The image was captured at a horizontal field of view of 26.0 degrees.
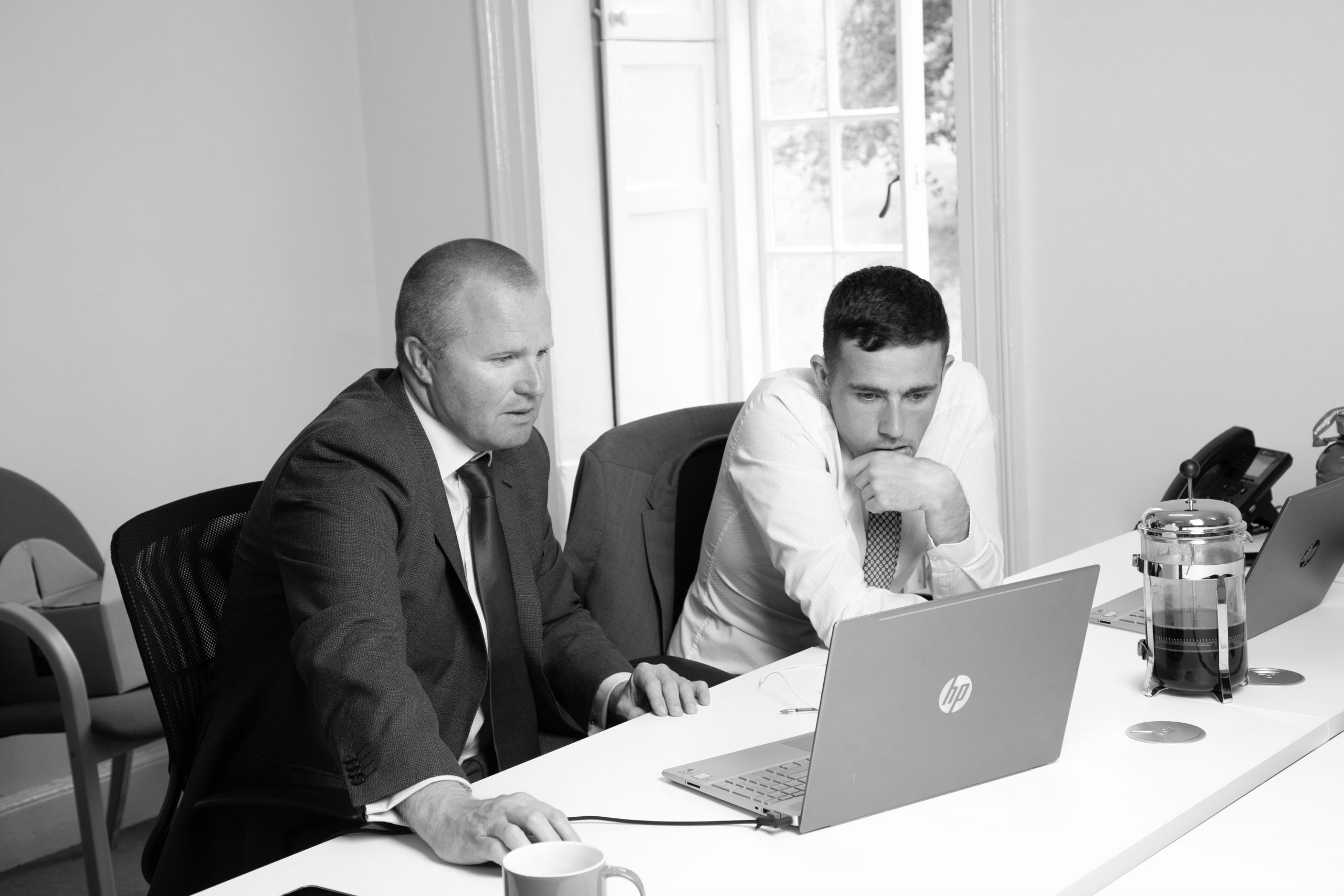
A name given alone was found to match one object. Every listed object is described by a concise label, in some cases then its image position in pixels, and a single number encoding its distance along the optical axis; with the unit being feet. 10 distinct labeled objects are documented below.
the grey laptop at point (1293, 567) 11.51
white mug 9.03
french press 10.89
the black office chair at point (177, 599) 11.52
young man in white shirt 12.29
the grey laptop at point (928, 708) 9.84
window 20.38
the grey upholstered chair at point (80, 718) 13.76
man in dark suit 10.74
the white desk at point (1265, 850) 9.58
